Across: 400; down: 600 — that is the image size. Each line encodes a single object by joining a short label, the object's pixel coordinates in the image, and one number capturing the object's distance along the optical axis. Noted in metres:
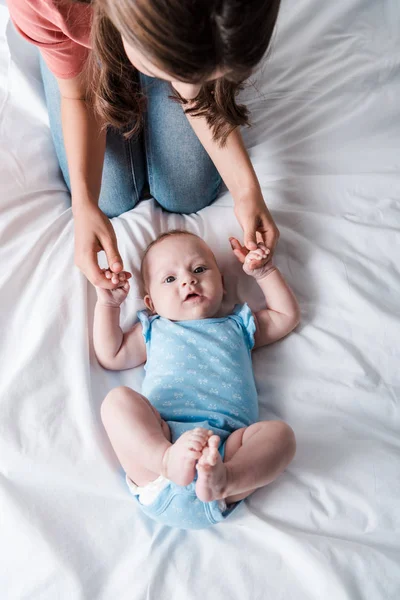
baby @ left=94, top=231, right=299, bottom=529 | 0.89
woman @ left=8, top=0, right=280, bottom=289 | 0.65
